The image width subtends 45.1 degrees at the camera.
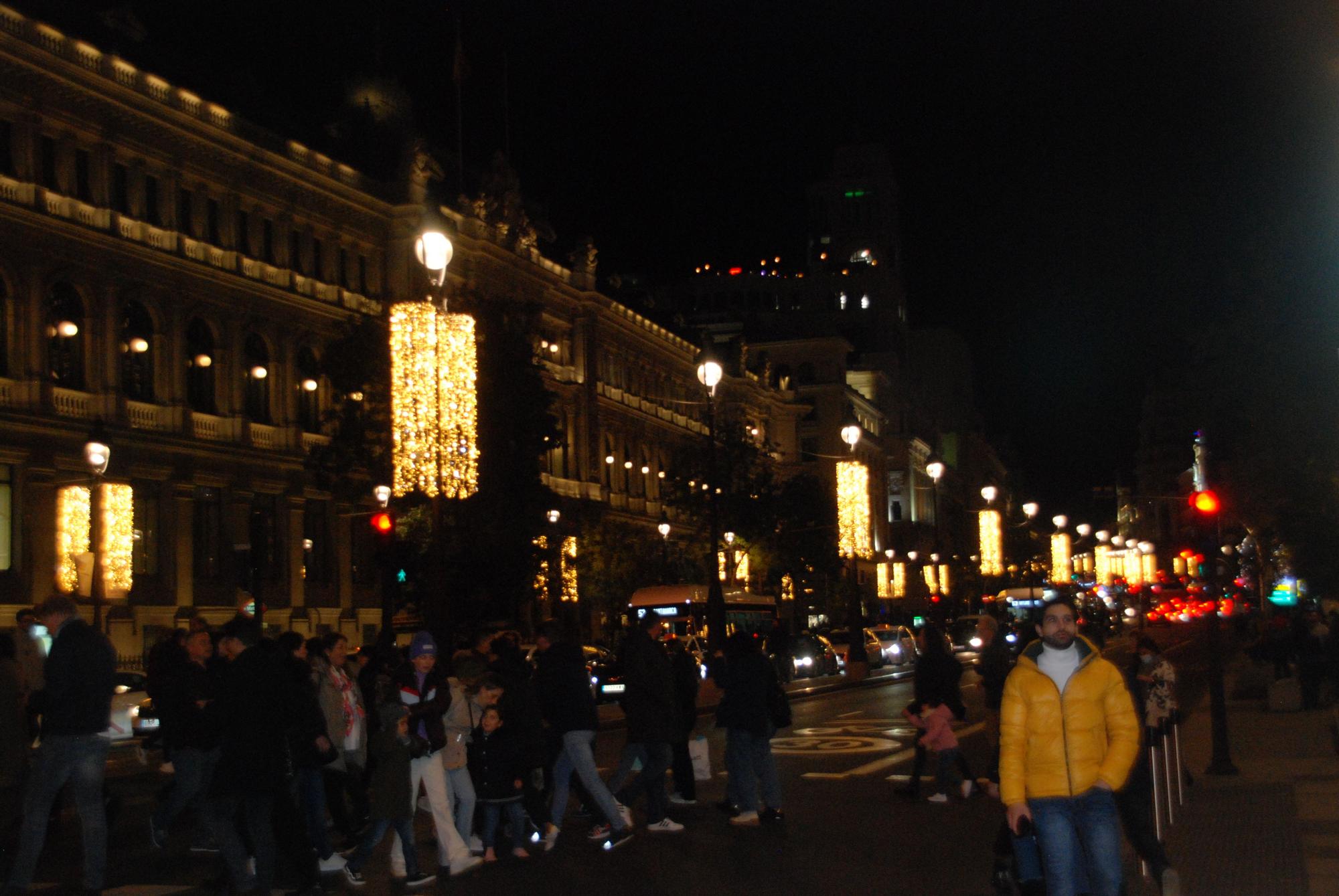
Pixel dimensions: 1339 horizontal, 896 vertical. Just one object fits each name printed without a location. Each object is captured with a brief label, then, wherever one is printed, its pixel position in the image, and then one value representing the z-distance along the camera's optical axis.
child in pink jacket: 16.84
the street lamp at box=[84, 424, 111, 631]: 30.50
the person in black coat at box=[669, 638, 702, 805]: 16.83
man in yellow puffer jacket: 8.02
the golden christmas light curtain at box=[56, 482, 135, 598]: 35.78
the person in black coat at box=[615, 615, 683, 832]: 14.98
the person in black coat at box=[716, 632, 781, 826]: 15.36
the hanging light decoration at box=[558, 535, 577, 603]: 52.81
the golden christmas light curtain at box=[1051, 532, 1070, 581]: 132.62
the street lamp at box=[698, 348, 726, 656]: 29.31
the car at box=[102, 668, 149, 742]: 28.03
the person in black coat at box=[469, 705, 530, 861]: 13.09
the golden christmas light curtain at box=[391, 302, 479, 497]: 35.69
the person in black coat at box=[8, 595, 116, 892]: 11.34
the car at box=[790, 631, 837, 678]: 50.72
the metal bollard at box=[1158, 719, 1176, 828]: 13.38
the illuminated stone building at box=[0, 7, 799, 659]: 38.25
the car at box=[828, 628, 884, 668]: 56.16
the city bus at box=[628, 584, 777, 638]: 50.19
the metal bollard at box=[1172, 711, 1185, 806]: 14.61
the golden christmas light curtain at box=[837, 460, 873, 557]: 55.56
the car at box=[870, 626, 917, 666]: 59.53
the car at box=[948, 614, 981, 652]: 66.07
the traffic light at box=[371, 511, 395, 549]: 23.70
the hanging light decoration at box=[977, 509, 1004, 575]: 91.25
